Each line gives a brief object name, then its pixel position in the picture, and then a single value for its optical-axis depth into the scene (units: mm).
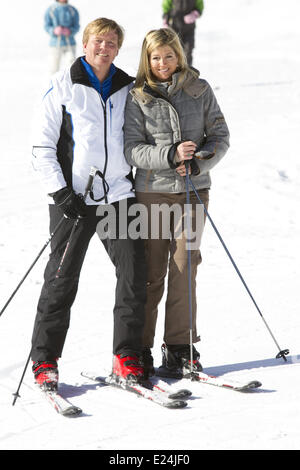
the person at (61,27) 23698
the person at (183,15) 24465
